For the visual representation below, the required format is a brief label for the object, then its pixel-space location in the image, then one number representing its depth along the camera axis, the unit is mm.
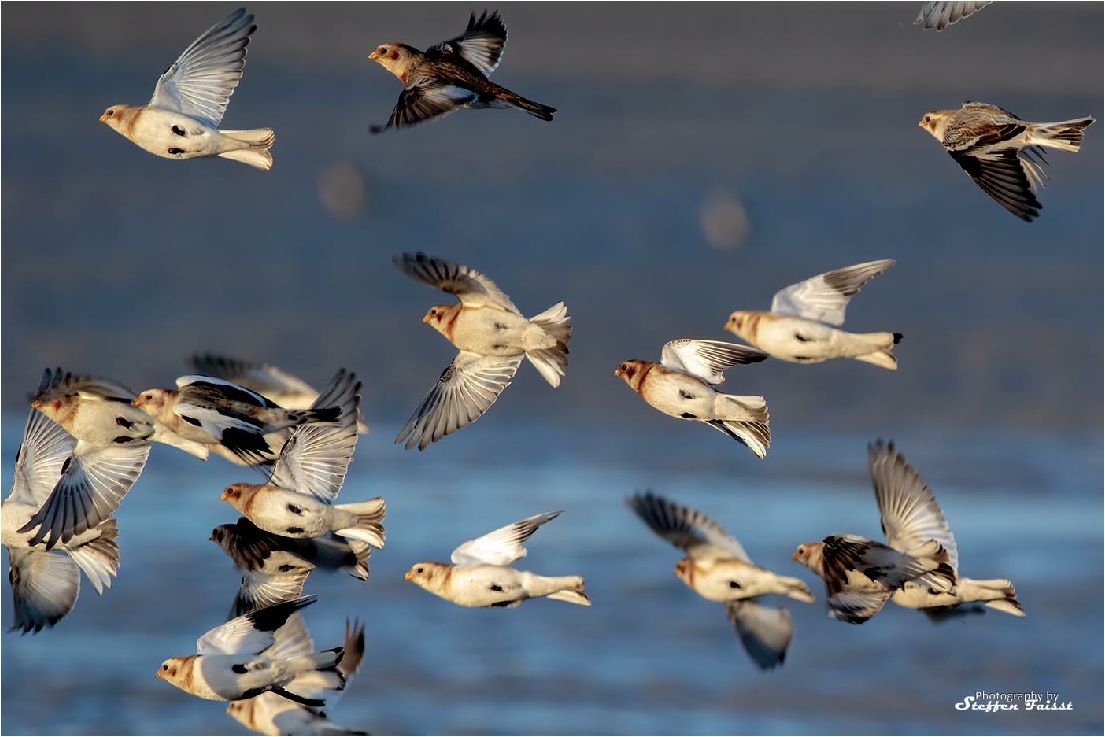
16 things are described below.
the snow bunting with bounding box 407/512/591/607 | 18281
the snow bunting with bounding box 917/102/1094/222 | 17359
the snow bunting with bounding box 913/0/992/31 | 17467
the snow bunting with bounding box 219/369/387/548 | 18250
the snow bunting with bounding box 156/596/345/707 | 18094
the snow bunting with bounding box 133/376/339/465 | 17672
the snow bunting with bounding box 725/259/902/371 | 17875
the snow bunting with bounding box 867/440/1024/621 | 18203
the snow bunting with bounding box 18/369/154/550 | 18312
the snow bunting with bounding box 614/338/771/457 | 18187
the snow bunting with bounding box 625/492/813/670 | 17750
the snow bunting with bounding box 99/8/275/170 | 18656
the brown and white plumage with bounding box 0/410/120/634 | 19812
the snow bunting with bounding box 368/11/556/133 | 18609
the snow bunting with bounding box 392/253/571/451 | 18469
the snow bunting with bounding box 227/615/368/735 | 19594
